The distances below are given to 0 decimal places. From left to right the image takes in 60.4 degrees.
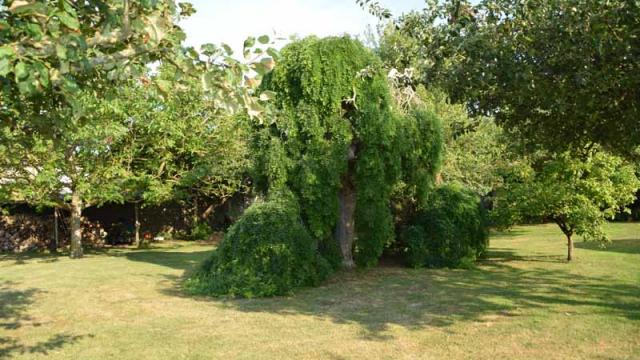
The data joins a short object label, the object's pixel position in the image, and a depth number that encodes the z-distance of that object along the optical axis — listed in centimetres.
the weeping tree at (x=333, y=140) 1293
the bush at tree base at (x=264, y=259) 1149
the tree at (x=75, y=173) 1684
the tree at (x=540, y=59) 616
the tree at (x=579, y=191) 1430
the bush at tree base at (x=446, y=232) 1509
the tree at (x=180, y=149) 1864
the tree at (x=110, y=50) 334
